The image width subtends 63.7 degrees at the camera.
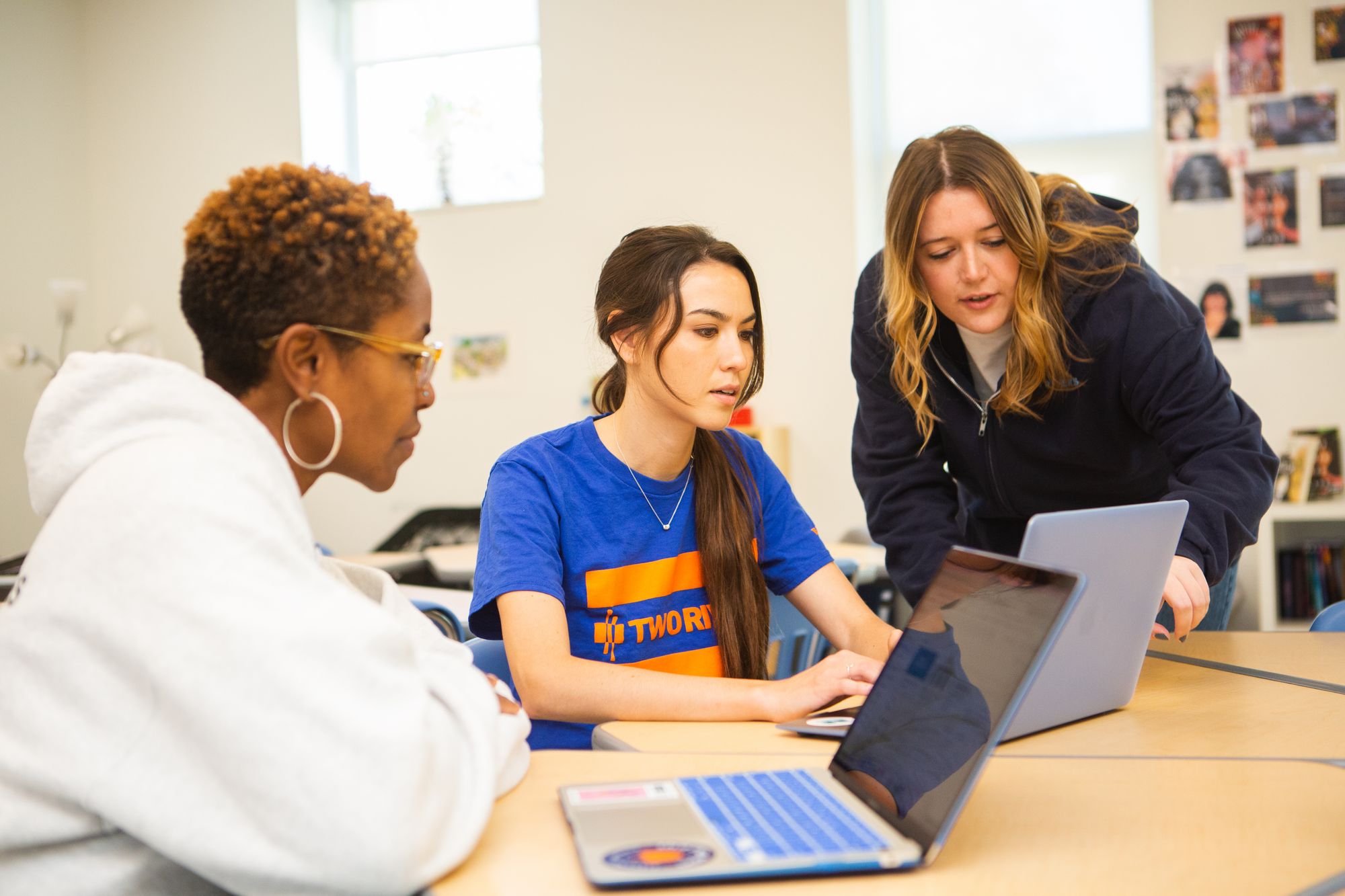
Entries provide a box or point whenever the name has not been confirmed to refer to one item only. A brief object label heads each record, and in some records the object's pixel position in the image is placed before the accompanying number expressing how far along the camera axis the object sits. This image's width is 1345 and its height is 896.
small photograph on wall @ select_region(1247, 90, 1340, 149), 3.91
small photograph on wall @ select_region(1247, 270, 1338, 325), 3.90
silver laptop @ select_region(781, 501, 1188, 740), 1.00
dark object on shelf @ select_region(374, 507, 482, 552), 4.41
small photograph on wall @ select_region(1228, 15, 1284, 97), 3.94
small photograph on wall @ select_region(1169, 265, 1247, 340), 3.96
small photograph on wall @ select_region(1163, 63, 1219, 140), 4.00
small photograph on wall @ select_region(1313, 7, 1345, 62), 3.89
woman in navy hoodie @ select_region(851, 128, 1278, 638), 1.60
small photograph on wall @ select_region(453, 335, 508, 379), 4.95
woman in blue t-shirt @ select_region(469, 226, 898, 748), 1.46
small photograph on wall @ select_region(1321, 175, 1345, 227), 3.90
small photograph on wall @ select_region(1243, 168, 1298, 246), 3.93
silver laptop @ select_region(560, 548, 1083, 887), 0.74
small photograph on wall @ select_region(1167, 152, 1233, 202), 3.97
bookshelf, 3.54
